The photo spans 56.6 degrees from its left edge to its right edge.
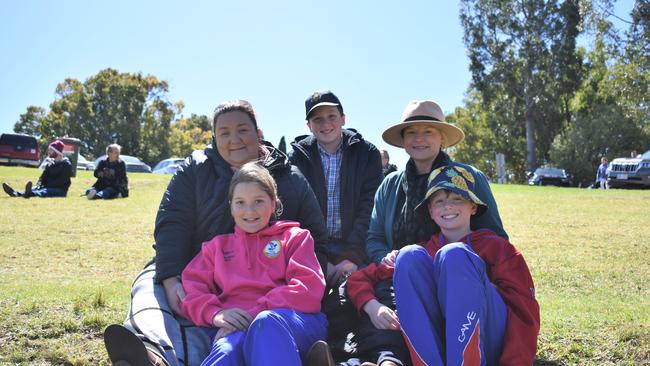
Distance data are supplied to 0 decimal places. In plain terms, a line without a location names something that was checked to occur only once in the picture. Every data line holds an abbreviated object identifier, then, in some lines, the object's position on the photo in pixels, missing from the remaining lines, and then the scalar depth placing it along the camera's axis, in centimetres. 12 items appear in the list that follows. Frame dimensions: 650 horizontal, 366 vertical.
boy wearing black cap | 549
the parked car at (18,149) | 3212
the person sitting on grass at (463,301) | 315
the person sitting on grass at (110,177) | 1616
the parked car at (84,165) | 4000
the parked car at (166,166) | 3621
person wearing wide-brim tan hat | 421
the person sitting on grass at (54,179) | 1616
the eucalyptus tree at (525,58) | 4062
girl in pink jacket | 323
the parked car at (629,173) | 2878
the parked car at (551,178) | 3744
